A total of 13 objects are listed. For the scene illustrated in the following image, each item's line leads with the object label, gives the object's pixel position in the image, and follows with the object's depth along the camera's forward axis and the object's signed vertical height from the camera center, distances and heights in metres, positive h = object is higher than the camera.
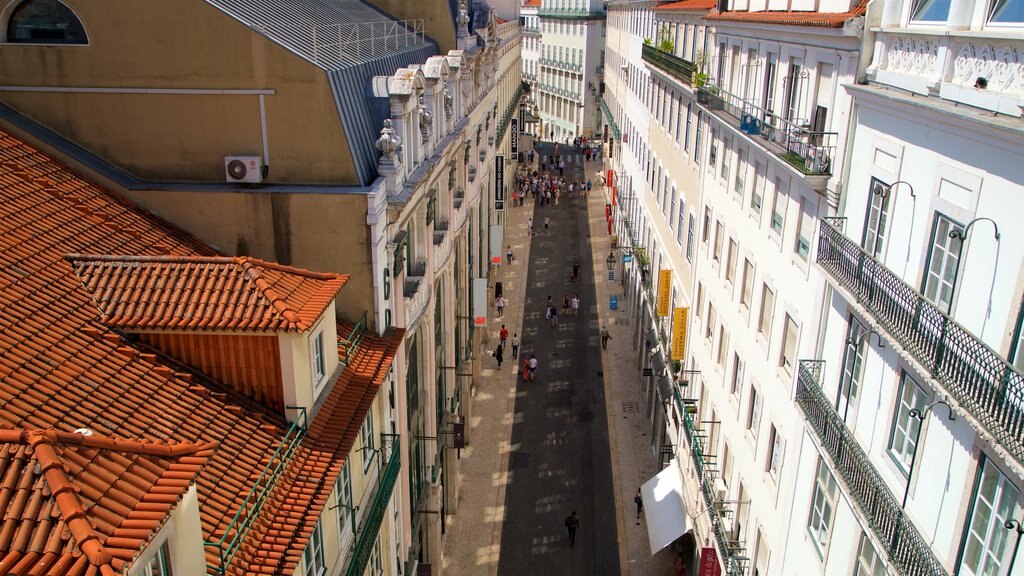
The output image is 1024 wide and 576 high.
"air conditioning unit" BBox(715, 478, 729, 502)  25.81 -13.68
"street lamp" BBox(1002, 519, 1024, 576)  10.36 -5.85
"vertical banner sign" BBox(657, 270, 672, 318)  37.88 -11.18
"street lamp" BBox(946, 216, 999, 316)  11.94 -2.72
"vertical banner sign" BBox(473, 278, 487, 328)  40.93 -12.93
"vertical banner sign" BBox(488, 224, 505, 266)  51.21 -12.78
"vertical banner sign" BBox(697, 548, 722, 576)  25.58 -15.65
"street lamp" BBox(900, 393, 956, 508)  13.04 -5.88
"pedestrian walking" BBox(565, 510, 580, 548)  31.94 -18.17
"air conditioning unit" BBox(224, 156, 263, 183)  19.48 -3.12
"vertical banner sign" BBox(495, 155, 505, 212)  57.95 -10.18
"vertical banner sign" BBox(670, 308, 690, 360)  33.28 -11.58
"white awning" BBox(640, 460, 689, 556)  29.48 -16.98
